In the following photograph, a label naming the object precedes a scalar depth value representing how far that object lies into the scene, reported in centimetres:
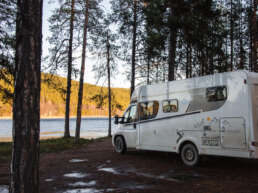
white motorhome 809
